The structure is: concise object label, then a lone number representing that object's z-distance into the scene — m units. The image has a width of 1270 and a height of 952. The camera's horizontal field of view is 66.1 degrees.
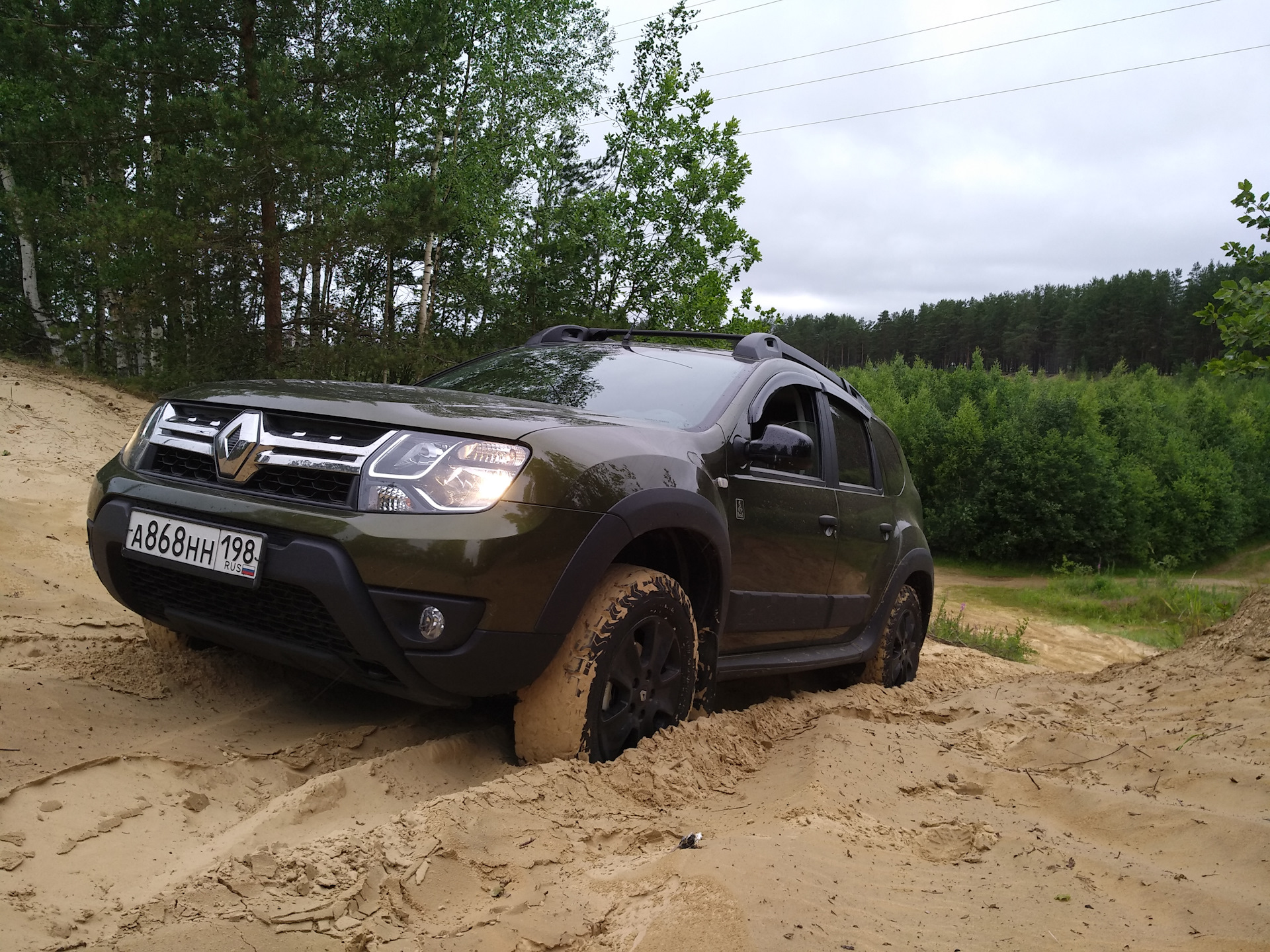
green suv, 2.58
